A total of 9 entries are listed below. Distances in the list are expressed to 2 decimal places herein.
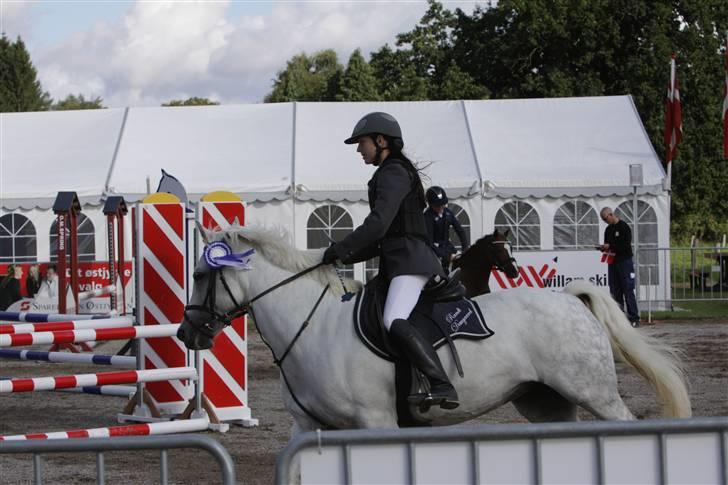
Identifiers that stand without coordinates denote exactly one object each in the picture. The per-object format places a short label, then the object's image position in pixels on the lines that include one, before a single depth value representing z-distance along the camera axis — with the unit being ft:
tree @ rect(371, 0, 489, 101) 156.66
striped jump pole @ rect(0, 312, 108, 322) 39.04
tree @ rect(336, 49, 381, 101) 164.96
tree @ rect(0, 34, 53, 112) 228.22
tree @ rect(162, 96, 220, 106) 313.73
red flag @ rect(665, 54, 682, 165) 83.46
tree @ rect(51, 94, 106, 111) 296.46
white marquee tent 78.79
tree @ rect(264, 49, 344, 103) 243.79
